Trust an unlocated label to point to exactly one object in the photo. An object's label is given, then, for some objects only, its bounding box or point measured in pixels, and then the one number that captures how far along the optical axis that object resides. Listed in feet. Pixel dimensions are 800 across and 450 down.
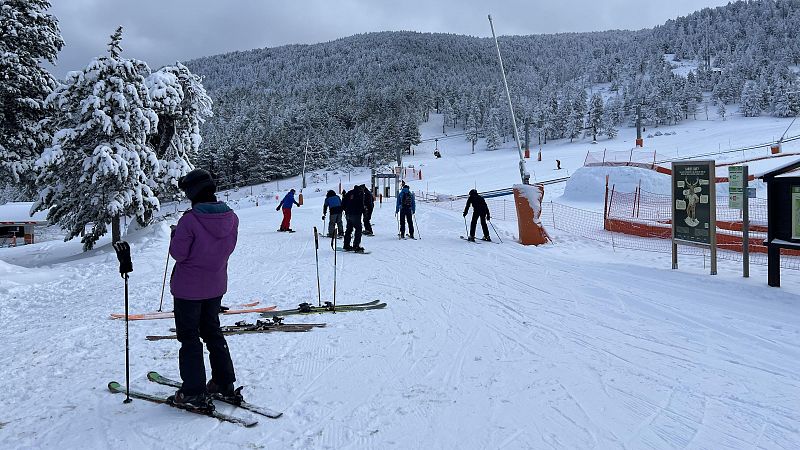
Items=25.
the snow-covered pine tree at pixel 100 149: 53.06
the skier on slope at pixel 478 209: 49.47
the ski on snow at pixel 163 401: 12.71
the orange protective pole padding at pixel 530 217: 47.11
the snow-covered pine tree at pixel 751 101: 314.55
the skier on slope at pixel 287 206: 63.08
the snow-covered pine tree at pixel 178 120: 59.41
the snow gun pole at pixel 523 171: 51.52
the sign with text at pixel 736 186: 29.30
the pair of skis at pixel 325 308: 24.44
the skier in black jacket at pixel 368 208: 51.70
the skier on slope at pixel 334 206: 50.21
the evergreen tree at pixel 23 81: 52.01
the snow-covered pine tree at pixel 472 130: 336.74
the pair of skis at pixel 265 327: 20.86
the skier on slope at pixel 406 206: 53.67
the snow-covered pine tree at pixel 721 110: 321.32
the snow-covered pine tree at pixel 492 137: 315.78
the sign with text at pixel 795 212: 25.99
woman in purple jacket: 12.84
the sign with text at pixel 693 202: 30.63
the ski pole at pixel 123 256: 14.52
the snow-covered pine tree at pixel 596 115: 308.60
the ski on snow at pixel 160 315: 23.57
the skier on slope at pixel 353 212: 46.29
